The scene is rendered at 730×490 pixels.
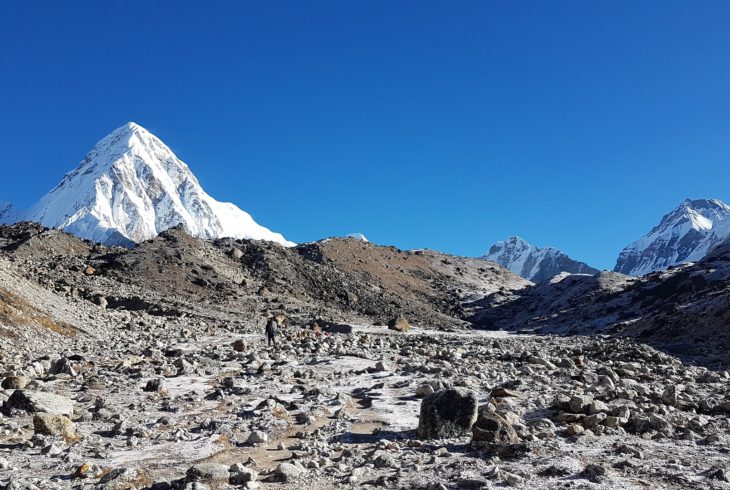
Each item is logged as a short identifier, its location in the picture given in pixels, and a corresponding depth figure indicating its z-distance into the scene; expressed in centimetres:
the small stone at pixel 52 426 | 1127
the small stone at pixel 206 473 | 883
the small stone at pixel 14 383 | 1500
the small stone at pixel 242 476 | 895
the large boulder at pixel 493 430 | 1077
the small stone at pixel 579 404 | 1302
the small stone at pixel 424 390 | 1597
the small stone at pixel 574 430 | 1159
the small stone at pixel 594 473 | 911
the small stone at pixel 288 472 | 922
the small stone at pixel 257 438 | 1157
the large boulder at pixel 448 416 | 1159
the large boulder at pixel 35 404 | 1280
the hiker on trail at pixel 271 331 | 3184
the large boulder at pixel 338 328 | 5042
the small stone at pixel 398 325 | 5982
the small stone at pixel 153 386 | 1633
